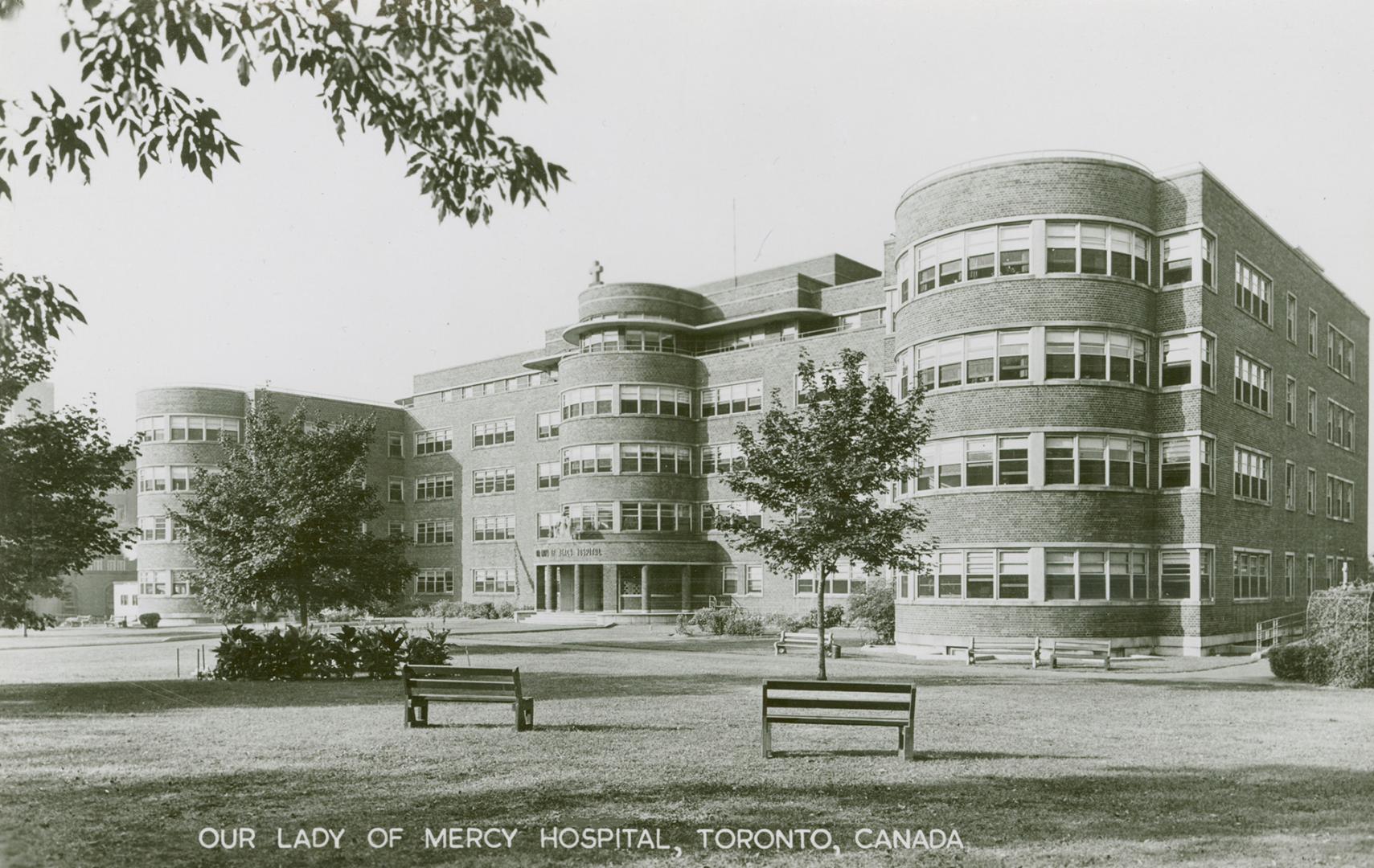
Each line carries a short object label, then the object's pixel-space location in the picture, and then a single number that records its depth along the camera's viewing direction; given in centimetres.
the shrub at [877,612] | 3684
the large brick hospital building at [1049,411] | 3162
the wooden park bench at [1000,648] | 3011
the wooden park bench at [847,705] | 1173
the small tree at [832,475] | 2056
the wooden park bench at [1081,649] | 2853
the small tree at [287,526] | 2695
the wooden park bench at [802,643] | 3062
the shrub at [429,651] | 2077
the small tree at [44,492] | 1700
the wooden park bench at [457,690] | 1412
